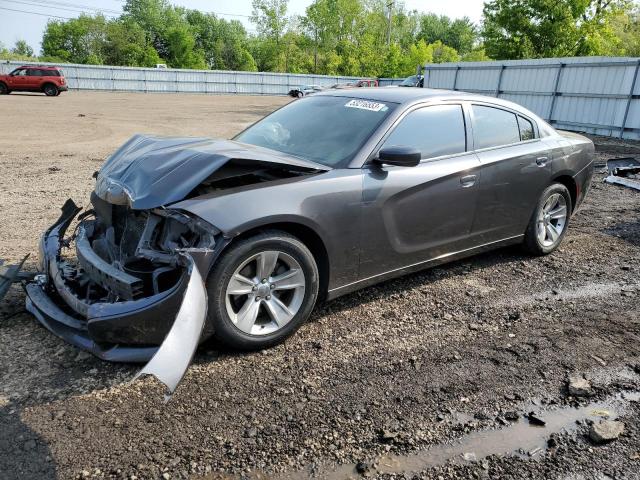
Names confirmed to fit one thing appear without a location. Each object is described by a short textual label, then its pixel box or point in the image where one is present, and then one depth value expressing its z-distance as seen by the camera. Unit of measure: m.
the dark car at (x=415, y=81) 29.44
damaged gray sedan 2.91
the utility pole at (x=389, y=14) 67.78
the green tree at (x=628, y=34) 40.78
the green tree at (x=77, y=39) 80.75
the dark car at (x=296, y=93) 32.76
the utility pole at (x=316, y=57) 72.07
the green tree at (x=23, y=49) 102.44
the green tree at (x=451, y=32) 94.12
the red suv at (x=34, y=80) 30.11
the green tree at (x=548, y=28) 30.88
